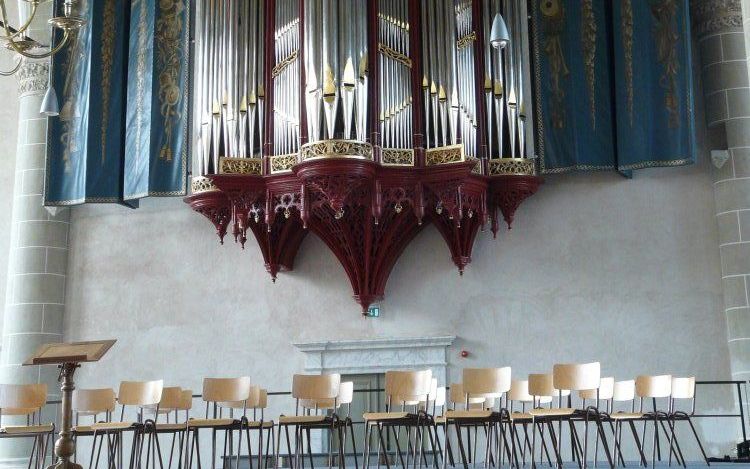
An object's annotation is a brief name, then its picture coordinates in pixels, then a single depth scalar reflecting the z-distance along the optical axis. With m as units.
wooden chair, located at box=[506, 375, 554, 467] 9.01
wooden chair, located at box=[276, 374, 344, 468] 8.94
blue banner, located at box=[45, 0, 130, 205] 13.82
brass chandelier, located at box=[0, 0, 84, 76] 7.20
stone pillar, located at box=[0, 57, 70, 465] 13.80
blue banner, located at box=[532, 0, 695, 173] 12.44
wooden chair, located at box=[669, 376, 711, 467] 9.62
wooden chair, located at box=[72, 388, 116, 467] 9.86
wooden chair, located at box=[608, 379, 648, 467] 9.20
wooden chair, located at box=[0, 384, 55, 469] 10.06
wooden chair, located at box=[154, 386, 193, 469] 10.10
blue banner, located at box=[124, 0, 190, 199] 13.52
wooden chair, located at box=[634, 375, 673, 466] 9.30
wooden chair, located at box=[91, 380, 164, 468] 9.15
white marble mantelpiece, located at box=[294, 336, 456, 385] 13.05
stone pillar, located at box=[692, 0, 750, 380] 12.35
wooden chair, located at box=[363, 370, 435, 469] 8.66
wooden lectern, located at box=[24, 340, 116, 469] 7.57
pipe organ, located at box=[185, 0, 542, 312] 12.12
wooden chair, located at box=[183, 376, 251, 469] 9.27
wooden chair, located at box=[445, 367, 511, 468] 8.45
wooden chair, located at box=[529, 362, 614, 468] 8.50
